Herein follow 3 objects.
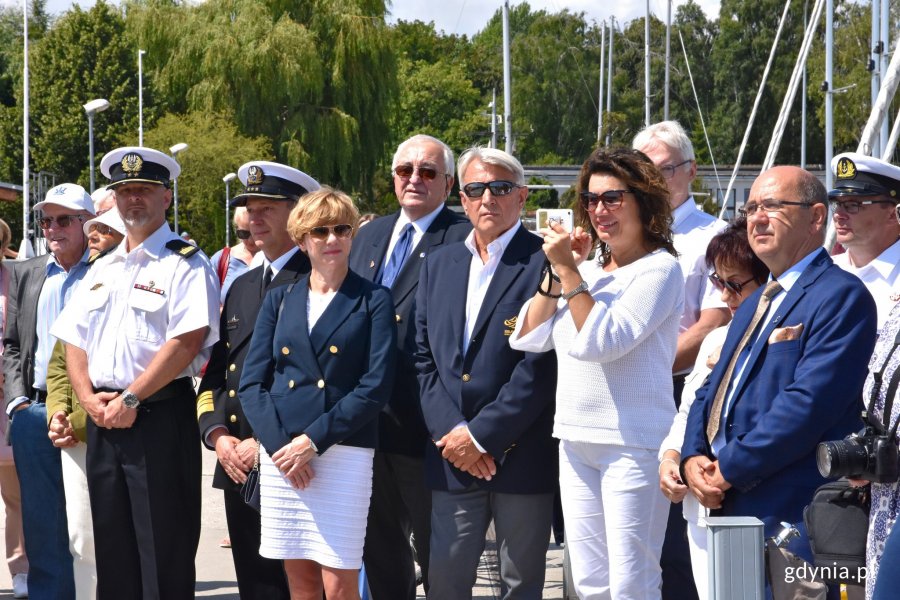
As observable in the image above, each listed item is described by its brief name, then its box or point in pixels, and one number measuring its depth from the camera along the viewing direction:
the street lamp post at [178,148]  37.77
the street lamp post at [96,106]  33.44
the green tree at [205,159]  41.72
